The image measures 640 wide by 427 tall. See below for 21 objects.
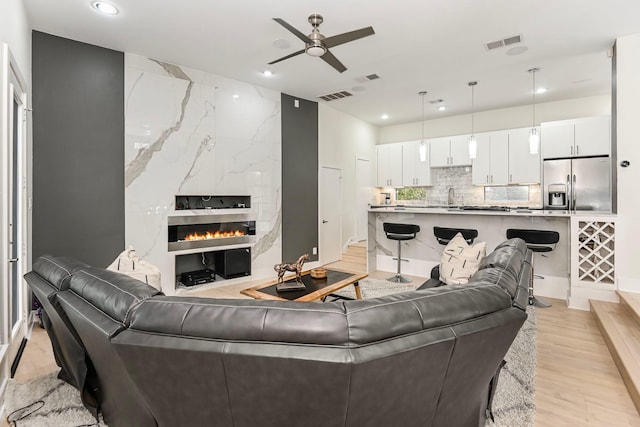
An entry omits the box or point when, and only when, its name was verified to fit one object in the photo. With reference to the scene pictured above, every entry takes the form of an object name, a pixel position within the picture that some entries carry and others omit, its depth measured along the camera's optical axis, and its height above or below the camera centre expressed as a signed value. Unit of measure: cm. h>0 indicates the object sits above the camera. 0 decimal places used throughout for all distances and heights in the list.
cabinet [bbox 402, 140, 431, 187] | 747 +101
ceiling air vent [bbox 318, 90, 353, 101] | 589 +211
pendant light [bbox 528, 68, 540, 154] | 458 +102
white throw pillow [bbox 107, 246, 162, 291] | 244 -42
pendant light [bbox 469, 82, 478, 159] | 516 +102
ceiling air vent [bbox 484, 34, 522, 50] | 382 +199
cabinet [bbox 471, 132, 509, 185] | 640 +101
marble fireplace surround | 425 +90
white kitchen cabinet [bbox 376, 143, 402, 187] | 784 +113
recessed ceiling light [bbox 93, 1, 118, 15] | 313 +198
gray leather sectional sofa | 107 -48
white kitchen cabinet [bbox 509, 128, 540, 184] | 609 +94
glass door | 228 -1
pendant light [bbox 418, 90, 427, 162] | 552 +101
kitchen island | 402 -38
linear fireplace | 459 -28
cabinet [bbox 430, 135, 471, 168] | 689 +128
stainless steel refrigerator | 542 +45
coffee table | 297 -74
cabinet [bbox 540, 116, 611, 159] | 541 +124
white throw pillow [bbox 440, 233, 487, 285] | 296 -46
